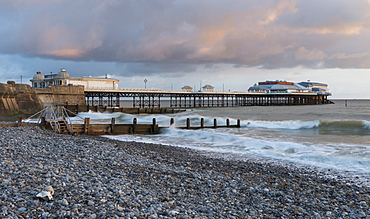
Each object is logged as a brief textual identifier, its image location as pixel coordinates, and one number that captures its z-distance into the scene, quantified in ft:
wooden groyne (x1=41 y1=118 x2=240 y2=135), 60.64
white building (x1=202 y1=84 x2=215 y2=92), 352.63
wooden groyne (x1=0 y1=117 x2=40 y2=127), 56.23
